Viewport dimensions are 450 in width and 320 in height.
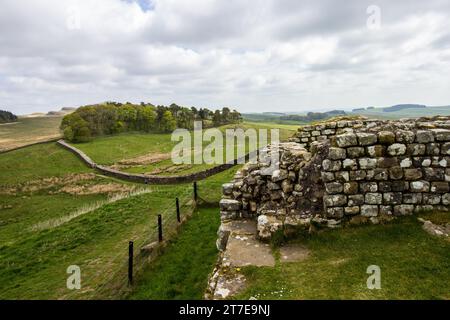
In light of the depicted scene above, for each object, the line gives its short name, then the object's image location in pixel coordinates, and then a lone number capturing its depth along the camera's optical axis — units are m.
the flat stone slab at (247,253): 6.84
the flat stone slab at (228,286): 5.84
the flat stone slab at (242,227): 8.57
